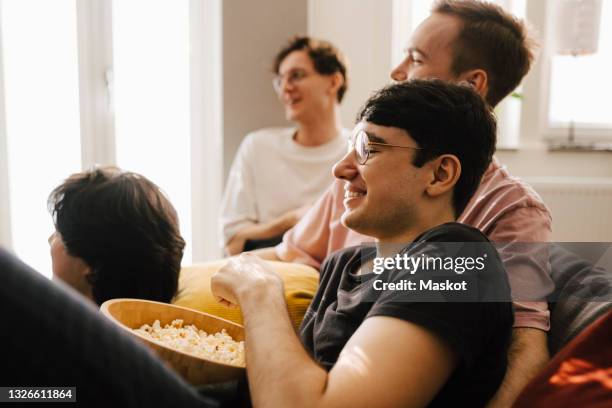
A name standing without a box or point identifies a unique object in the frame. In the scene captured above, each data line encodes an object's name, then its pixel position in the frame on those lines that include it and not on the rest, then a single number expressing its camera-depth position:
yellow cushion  1.60
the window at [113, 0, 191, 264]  3.20
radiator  3.84
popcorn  1.10
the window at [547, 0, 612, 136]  4.21
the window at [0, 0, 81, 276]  2.59
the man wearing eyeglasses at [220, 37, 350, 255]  2.97
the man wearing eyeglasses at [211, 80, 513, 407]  0.90
